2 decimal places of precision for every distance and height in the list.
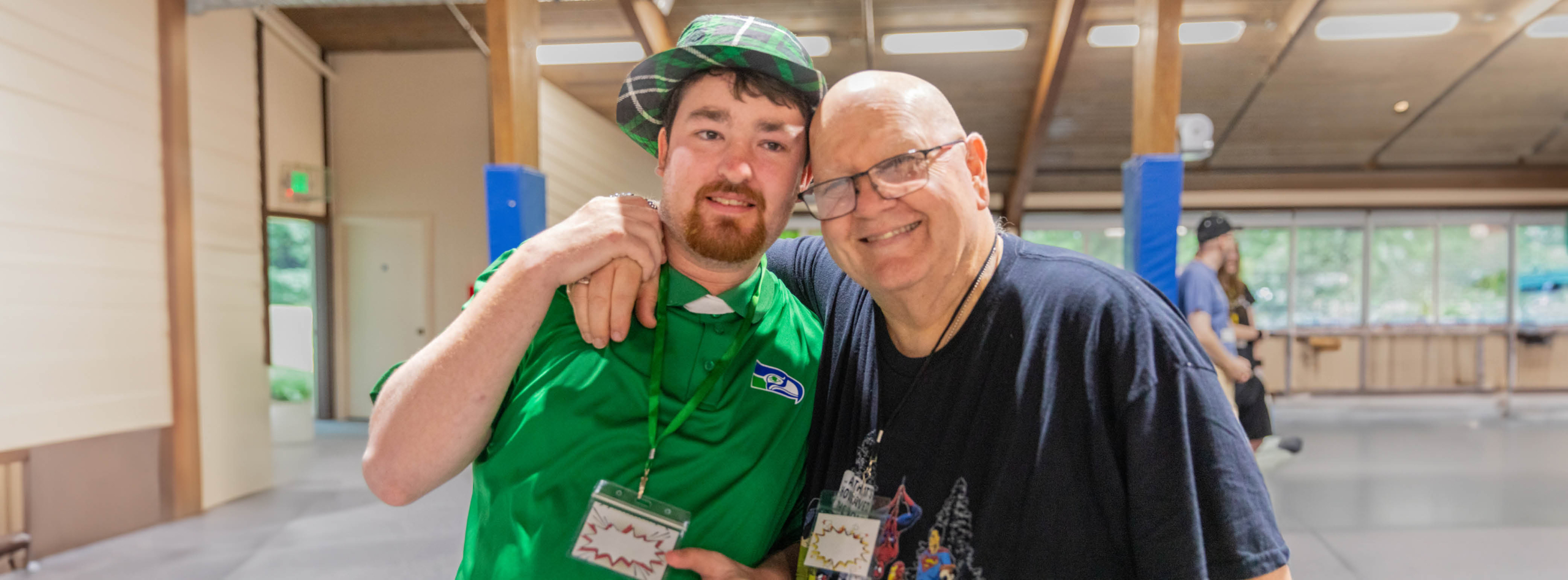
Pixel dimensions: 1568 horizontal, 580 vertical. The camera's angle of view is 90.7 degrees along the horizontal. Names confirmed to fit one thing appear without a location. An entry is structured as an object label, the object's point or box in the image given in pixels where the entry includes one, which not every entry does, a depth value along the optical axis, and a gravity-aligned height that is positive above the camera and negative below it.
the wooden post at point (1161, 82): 5.03 +1.20
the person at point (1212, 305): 4.24 -0.23
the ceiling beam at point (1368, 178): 10.29 +1.15
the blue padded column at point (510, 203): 4.90 +0.42
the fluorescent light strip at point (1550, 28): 7.44 +2.28
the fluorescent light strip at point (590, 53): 7.94 +2.23
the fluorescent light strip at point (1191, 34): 7.61 +2.30
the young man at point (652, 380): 1.07 -0.17
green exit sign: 7.43 +0.85
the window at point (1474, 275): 10.68 -0.17
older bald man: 0.89 -0.18
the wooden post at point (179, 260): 4.58 +0.07
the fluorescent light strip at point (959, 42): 7.89 +2.31
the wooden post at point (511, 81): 5.02 +1.23
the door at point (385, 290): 8.52 -0.23
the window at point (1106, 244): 11.12 +0.31
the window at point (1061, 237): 11.29 +0.42
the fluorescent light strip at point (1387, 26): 7.50 +2.33
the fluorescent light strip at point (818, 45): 7.84 +2.26
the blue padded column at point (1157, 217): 4.91 +0.30
